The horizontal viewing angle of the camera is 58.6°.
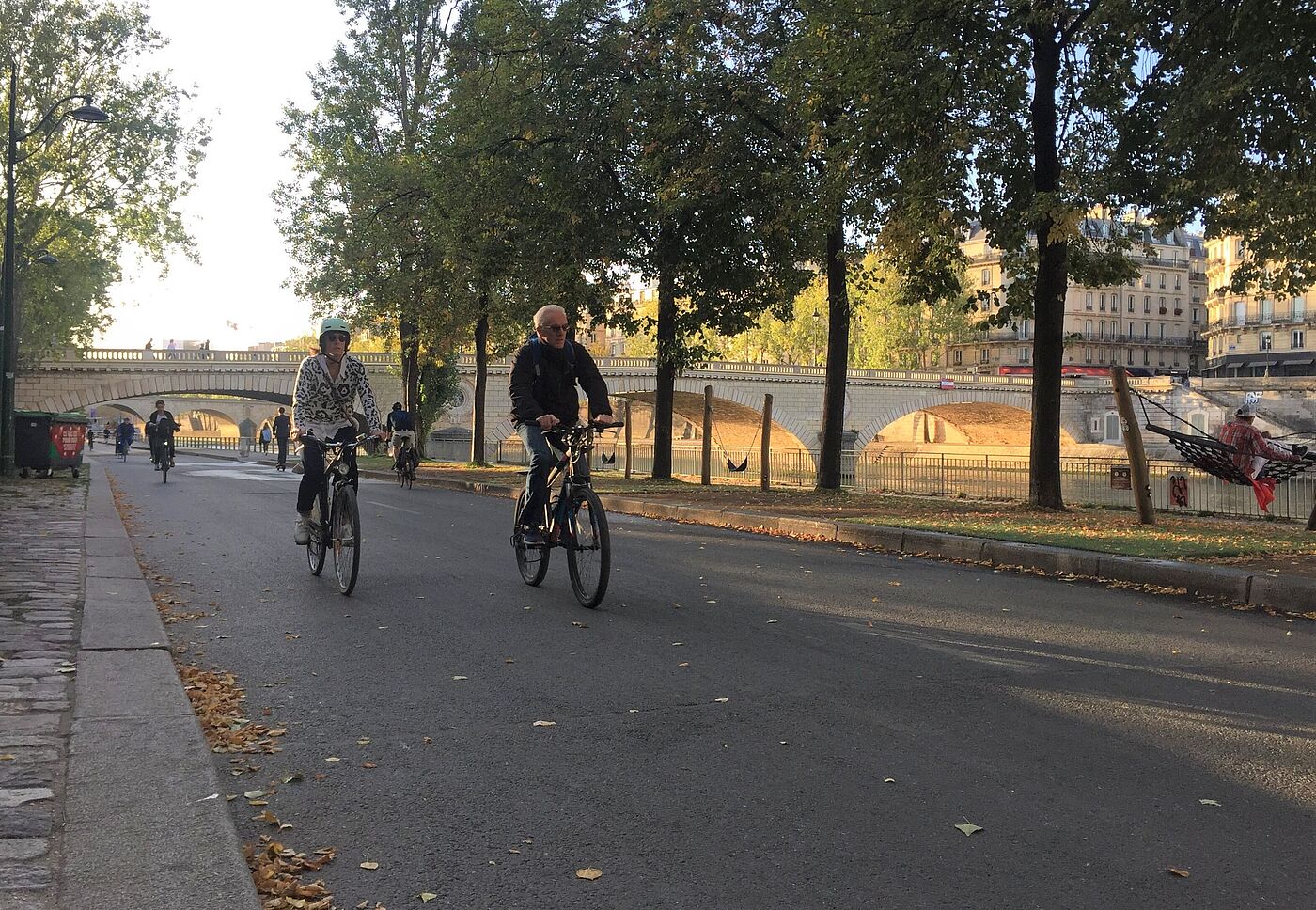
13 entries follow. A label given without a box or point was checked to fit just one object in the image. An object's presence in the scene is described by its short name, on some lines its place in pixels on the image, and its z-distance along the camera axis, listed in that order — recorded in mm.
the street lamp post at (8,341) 20875
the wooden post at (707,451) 24159
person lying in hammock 14602
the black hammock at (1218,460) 14656
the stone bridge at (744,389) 54000
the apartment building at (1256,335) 74062
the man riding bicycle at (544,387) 7387
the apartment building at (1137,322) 100188
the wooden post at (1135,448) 12898
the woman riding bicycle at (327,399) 8125
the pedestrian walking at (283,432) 32125
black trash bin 21844
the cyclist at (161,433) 24516
